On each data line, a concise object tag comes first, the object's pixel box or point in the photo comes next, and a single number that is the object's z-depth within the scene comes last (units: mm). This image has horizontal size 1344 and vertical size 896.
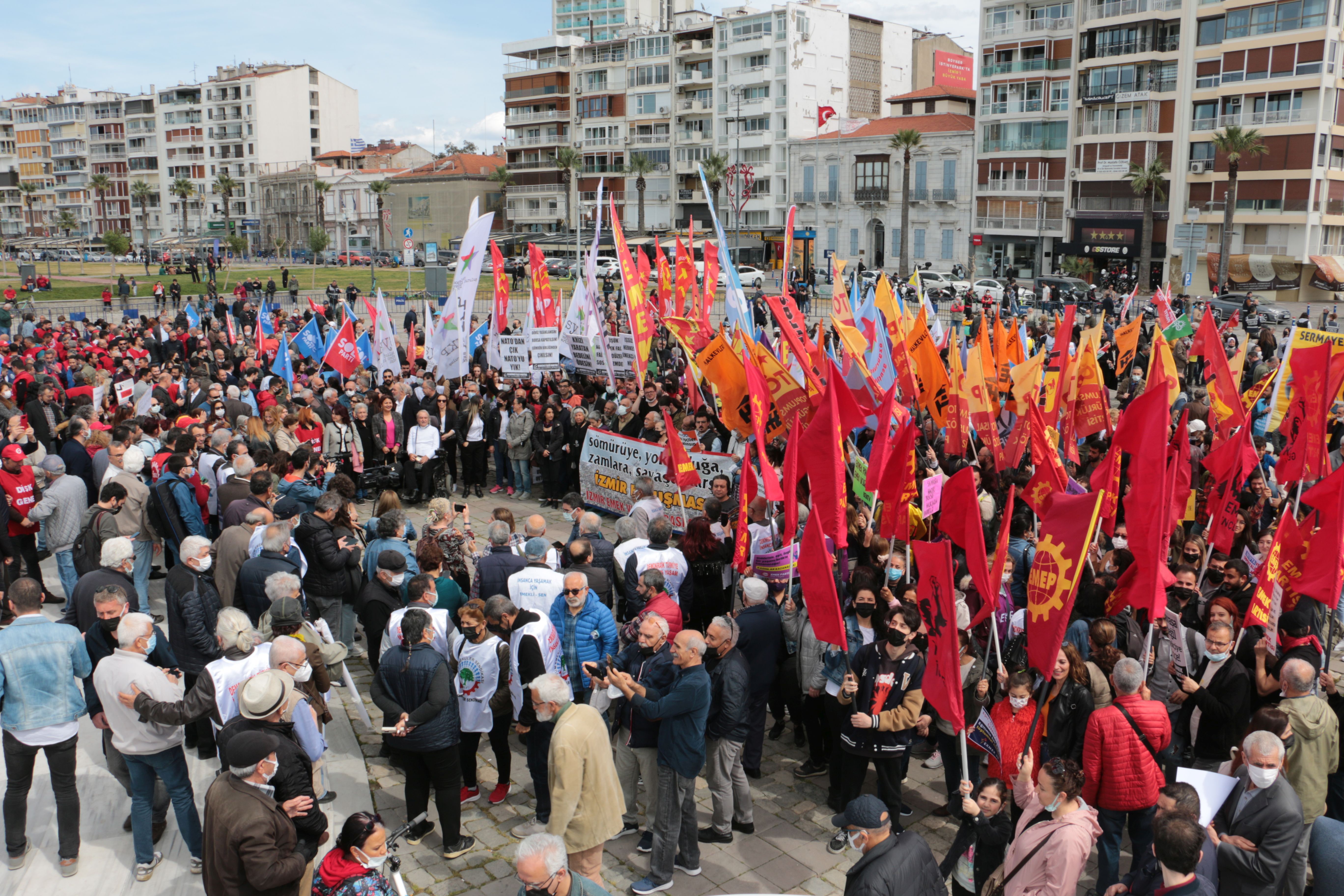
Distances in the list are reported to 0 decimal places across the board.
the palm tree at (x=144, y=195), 111062
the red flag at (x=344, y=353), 18844
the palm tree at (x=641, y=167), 81688
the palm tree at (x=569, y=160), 85750
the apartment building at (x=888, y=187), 65000
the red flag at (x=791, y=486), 7711
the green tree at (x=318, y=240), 76500
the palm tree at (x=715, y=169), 76062
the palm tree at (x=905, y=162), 63250
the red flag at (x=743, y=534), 8258
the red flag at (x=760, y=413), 8414
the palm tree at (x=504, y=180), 92562
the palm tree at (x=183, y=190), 103375
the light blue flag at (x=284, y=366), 19016
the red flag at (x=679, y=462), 10922
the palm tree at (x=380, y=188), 98000
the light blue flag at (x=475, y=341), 22406
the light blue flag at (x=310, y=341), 20031
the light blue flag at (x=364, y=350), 19625
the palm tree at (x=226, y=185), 104500
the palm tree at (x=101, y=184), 117438
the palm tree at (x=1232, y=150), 49594
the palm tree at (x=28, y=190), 116688
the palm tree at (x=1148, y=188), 54125
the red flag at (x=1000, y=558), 6492
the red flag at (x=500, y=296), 19516
